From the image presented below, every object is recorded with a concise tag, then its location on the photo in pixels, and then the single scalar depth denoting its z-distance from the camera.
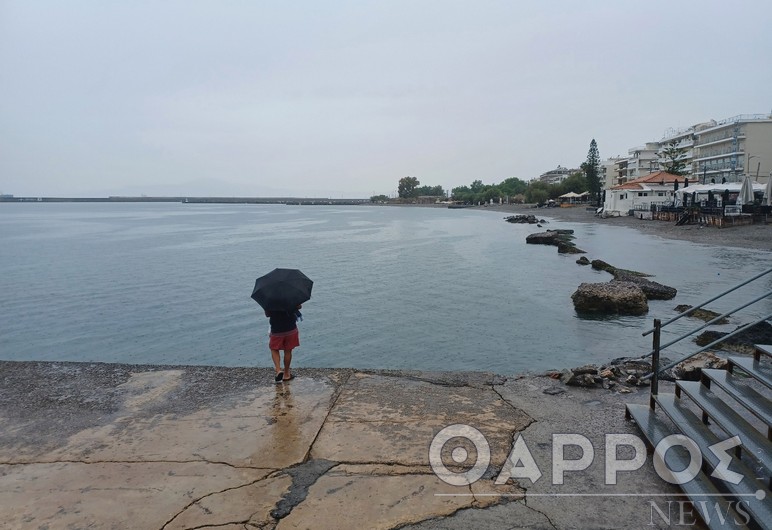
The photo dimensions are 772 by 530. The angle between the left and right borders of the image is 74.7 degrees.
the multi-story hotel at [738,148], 85.12
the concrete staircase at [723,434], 3.72
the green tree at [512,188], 184.62
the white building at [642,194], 62.72
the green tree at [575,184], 124.65
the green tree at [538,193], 133.75
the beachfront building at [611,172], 139.76
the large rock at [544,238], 42.11
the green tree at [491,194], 186.50
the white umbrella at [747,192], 32.01
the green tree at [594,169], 105.00
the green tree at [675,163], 89.68
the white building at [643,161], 119.25
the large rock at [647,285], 18.62
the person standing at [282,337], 7.07
